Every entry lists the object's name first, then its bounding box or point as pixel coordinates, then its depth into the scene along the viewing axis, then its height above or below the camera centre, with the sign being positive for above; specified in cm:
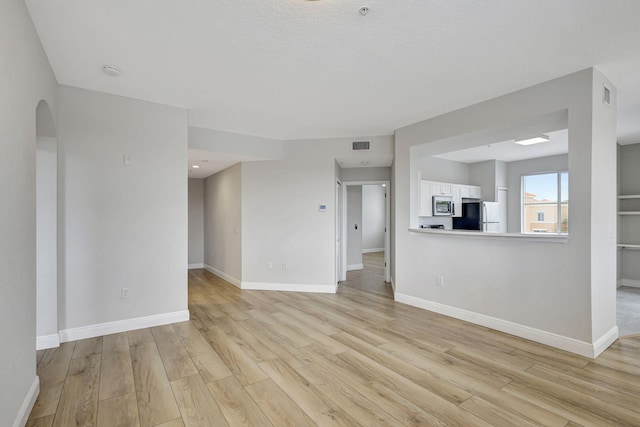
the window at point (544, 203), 682 +24
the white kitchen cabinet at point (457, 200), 711 +32
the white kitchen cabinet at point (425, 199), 645 +31
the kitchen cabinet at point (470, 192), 733 +54
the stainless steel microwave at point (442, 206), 667 +16
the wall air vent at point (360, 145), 527 +122
